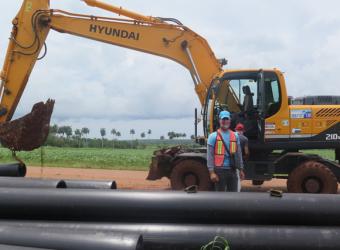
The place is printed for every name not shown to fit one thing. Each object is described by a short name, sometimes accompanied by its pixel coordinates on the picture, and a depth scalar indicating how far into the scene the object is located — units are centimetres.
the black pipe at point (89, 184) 625
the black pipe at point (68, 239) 398
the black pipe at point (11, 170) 803
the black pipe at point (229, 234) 461
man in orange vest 703
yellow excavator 1041
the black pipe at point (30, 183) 591
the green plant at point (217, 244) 465
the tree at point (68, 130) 10662
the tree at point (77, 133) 10179
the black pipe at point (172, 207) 494
